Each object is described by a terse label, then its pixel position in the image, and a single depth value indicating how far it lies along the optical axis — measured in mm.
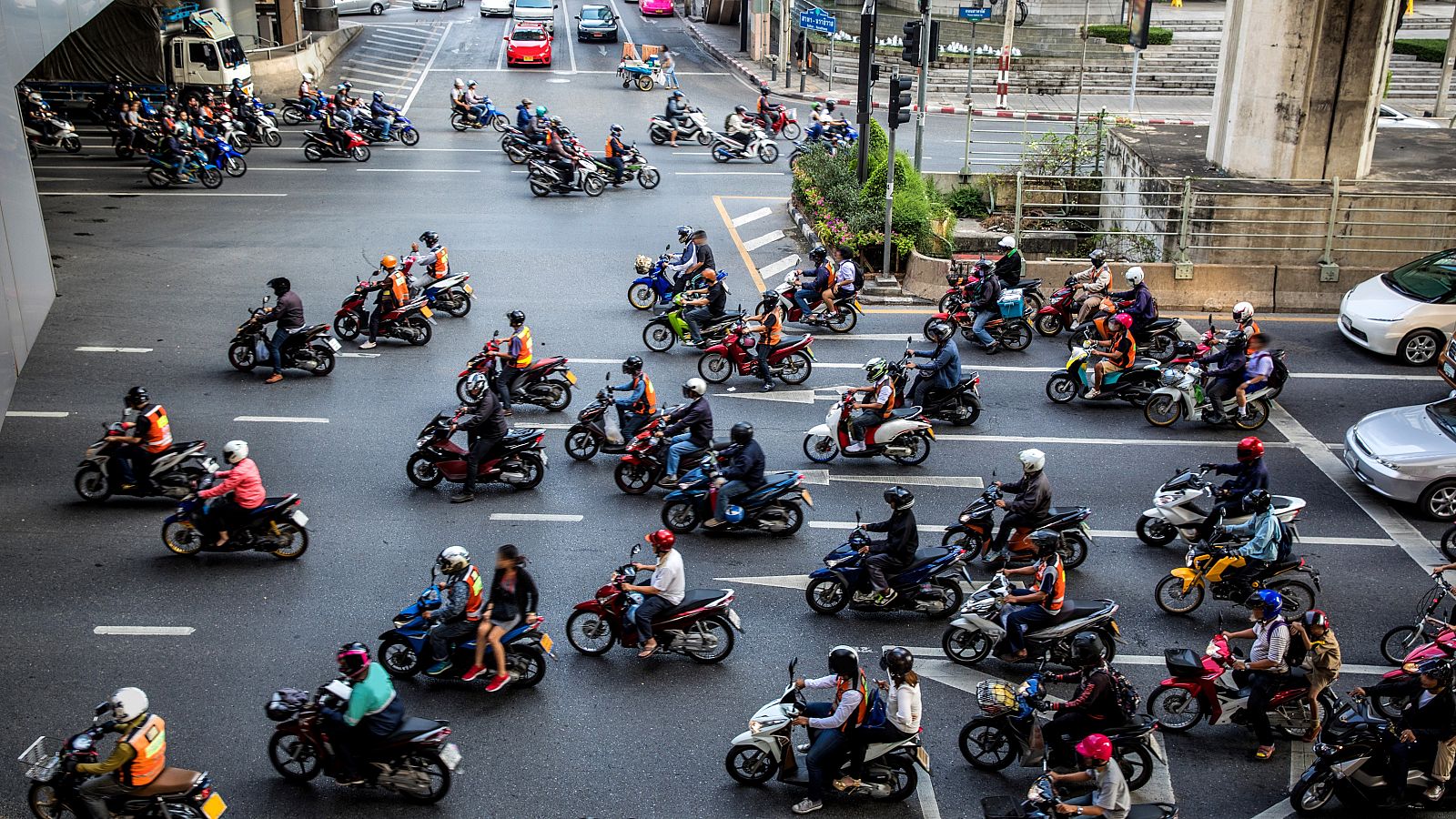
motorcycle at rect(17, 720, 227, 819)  8898
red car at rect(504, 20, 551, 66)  45719
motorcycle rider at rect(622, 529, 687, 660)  11117
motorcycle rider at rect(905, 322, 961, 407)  16078
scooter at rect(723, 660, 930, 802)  9656
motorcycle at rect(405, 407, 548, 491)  14664
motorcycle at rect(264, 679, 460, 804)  9453
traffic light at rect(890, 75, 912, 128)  21312
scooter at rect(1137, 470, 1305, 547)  13289
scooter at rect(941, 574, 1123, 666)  11188
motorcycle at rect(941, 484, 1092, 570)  12898
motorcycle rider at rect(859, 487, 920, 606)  11821
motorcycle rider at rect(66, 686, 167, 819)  8773
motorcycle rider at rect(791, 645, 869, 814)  9469
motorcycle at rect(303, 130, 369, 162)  31125
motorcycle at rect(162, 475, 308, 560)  12922
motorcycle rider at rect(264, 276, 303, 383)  17688
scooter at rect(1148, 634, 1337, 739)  10461
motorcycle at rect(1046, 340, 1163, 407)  17062
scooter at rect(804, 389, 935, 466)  15367
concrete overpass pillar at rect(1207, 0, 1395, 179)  22281
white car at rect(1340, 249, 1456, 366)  18656
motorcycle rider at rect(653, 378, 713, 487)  14445
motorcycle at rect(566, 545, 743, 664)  11359
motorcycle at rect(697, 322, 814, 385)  17812
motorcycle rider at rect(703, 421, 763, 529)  13492
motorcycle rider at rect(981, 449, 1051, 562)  12609
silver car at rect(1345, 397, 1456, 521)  14266
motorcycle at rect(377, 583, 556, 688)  10938
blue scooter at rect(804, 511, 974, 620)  12070
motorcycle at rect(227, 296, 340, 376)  17906
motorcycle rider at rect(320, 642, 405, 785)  9289
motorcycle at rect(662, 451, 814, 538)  13633
